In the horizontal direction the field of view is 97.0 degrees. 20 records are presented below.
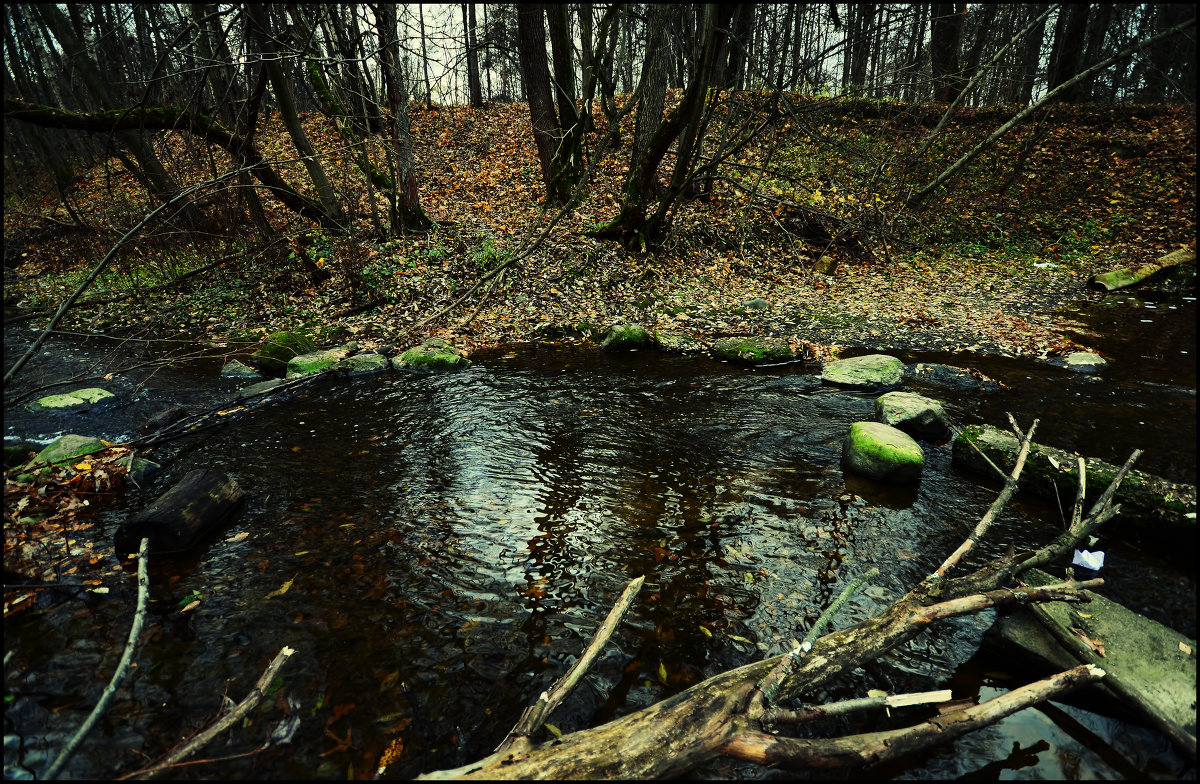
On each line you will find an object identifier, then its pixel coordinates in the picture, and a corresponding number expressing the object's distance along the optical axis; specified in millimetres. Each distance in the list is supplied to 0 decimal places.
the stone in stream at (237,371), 8117
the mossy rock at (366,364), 8039
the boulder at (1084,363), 7113
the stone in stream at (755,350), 8055
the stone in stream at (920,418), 5719
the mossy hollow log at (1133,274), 10867
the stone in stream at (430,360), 8344
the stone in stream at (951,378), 6875
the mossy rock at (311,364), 7878
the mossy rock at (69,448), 5109
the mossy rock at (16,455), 5336
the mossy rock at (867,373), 7051
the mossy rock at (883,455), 4871
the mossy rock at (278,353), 8297
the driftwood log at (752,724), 2212
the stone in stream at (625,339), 8852
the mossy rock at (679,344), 8703
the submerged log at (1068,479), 3951
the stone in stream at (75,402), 6801
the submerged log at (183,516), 4012
